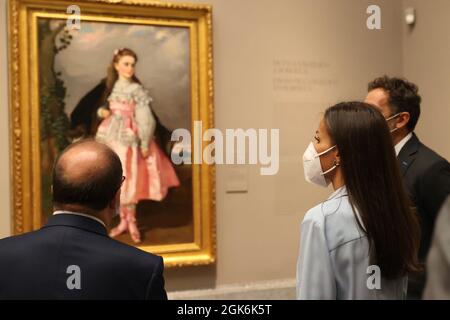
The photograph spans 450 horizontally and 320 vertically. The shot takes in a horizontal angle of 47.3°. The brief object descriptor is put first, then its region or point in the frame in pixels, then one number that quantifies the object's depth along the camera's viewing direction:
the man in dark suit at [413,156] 1.61
